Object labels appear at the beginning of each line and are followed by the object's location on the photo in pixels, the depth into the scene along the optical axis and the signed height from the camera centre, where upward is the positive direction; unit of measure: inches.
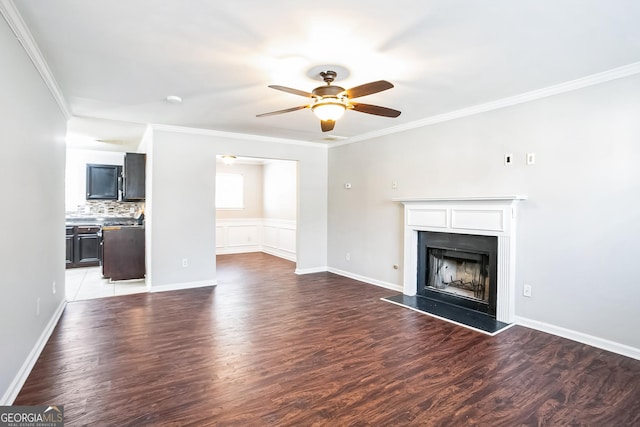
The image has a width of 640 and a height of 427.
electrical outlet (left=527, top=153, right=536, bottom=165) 138.9 +22.3
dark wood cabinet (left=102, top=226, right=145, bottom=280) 211.2 -30.0
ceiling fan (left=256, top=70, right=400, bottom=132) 106.0 +36.8
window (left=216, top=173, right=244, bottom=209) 358.6 +17.6
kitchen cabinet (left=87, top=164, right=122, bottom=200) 284.7 +20.7
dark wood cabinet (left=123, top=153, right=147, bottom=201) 214.8 +20.3
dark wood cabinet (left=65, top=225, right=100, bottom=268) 263.1 -32.9
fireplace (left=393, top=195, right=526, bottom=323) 143.6 -18.5
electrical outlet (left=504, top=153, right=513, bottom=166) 146.7 +23.0
